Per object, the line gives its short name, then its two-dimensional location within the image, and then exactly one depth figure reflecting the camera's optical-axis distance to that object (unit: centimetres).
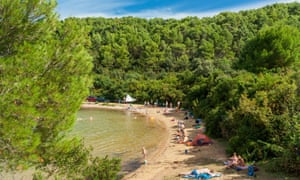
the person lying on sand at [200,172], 1325
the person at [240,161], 1390
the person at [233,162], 1398
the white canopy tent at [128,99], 5279
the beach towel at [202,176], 1299
